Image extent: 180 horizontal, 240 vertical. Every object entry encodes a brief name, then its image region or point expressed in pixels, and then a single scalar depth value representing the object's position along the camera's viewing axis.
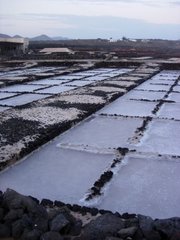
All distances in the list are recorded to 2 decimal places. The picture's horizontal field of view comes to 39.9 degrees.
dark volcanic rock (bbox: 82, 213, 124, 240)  1.58
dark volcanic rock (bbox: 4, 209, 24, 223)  1.68
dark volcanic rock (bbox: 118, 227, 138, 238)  1.57
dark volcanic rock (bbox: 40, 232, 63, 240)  1.55
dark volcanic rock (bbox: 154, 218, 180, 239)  1.58
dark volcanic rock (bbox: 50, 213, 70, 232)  1.64
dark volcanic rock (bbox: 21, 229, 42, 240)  1.58
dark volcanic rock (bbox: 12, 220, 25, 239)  1.63
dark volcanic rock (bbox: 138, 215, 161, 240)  1.58
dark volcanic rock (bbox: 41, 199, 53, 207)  1.94
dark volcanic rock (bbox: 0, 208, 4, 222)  1.72
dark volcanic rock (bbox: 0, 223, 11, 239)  1.66
